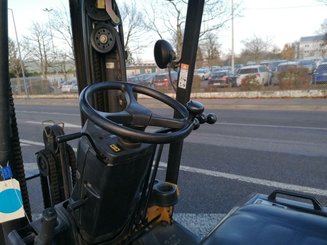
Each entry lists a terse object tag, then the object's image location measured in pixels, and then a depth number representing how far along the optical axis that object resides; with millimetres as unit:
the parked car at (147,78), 18912
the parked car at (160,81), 17594
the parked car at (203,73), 17338
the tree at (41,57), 14138
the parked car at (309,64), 13984
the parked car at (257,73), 15325
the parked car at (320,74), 13508
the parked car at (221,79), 16761
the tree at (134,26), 18422
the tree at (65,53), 19531
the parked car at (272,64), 15505
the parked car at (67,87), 21362
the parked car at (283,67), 14445
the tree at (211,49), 19297
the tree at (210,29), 19564
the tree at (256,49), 20031
